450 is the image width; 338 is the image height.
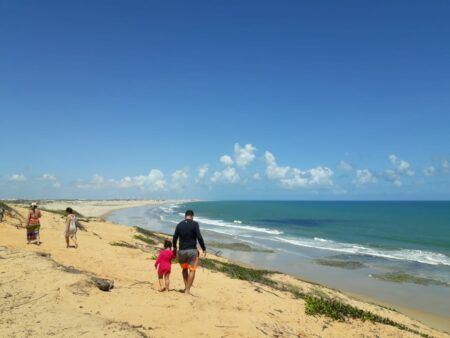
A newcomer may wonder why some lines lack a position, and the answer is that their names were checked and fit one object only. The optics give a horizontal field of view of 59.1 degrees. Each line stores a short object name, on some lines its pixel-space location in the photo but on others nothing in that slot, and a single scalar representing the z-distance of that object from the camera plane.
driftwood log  8.94
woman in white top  15.90
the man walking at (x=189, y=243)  9.79
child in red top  10.15
